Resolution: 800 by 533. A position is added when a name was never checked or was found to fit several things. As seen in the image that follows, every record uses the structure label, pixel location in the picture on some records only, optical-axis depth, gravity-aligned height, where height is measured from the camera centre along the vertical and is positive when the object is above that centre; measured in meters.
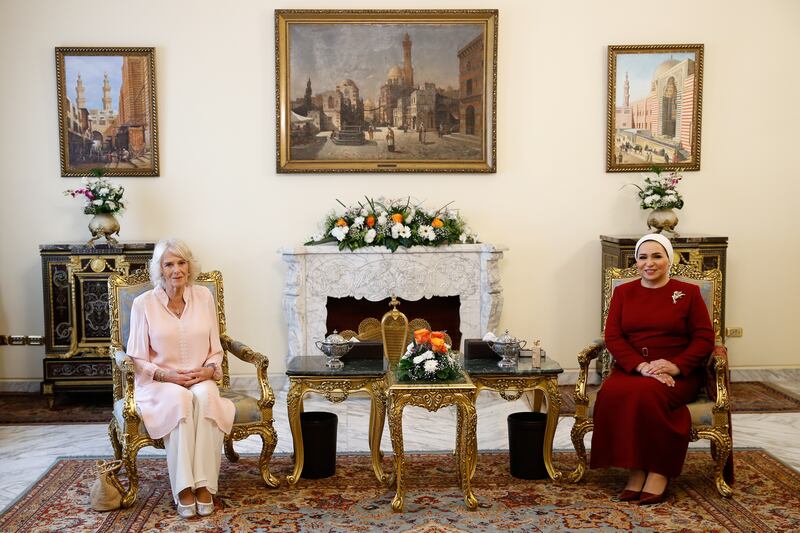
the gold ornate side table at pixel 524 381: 4.66 -0.98
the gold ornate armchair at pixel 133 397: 4.45 -1.10
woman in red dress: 4.47 -0.95
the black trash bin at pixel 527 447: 4.83 -1.39
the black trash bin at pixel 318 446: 4.87 -1.40
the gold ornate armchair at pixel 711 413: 4.59 -1.15
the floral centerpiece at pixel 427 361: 4.45 -0.84
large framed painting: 7.13 +0.89
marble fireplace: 6.94 -0.63
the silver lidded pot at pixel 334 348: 4.87 -0.84
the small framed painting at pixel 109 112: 7.05 +0.71
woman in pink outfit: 4.38 -0.94
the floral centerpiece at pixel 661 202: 6.99 -0.03
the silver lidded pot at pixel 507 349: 4.84 -0.84
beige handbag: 4.39 -1.48
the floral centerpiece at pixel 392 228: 6.91 -0.23
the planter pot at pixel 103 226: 6.75 -0.21
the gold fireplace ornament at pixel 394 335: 6.11 -0.96
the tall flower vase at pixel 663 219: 7.03 -0.17
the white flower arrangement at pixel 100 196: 6.74 +0.02
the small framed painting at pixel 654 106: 7.21 +0.77
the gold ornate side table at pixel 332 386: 4.69 -1.02
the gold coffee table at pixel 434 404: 4.36 -1.04
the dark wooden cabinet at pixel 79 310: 6.57 -0.84
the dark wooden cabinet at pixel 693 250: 6.84 -0.41
